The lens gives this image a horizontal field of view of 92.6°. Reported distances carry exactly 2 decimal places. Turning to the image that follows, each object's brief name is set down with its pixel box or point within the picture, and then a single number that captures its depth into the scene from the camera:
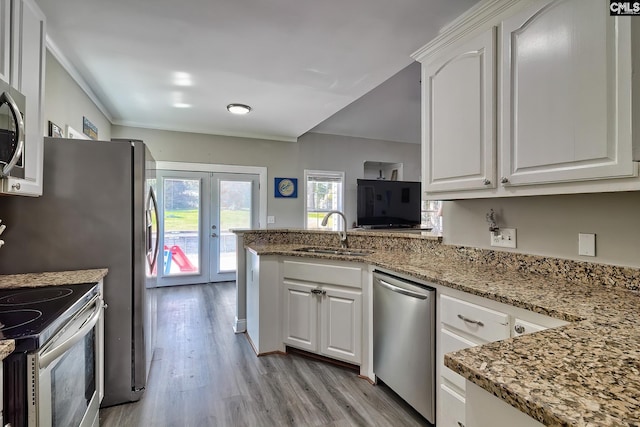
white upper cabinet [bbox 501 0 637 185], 1.16
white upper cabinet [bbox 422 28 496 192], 1.64
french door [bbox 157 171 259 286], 4.90
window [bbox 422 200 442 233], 6.45
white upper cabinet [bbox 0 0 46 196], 1.42
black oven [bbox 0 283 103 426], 0.98
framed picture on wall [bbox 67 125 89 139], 2.87
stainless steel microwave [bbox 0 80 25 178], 1.27
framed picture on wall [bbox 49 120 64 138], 2.48
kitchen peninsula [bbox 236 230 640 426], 0.55
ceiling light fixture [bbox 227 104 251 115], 3.80
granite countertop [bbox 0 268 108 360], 1.54
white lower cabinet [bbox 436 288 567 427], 1.21
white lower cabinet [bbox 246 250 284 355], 2.54
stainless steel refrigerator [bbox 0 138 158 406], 1.75
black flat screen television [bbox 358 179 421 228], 5.80
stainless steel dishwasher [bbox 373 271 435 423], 1.63
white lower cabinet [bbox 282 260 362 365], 2.21
